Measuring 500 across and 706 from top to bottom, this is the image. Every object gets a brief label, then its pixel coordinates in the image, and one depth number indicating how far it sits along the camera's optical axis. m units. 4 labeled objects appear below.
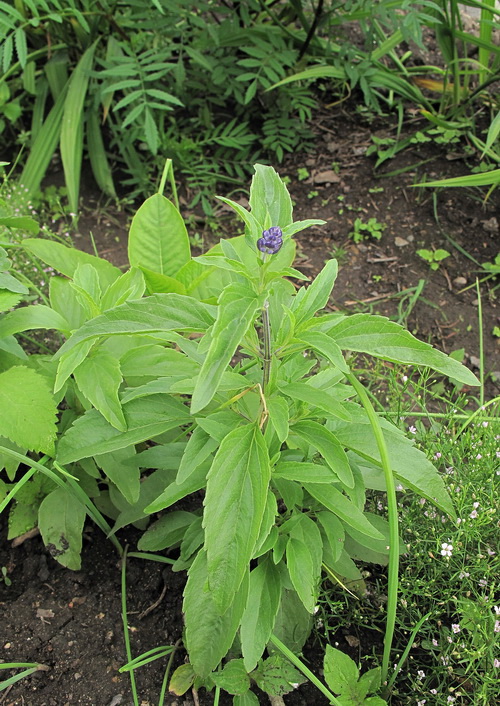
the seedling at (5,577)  0.67
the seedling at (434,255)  1.00
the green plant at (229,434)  0.54
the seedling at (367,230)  1.03
